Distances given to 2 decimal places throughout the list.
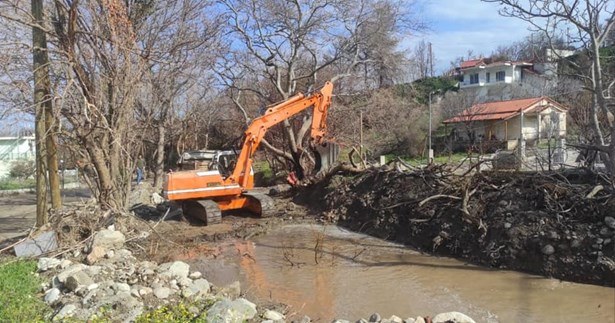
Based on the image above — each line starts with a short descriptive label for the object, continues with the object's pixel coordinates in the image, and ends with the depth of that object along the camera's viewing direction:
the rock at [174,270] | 7.45
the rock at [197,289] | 6.59
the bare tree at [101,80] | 10.45
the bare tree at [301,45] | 21.41
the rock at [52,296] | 6.46
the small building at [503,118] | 35.62
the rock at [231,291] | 7.03
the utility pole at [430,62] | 69.46
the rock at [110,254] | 8.87
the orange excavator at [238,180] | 13.49
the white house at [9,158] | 38.53
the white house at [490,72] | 56.53
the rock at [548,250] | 8.66
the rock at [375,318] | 6.16
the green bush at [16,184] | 32.80
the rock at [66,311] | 5.66
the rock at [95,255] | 8.62
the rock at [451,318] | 6.03
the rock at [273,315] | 5.97
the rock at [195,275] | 7.77
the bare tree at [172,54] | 17.35
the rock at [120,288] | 6.48
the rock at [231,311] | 5.38
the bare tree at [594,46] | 9.09
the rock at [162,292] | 6.52
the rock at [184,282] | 7.11
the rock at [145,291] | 6.50
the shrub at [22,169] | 35.25
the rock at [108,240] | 9.05
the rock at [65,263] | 8.07
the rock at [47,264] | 8.05
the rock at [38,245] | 9.04
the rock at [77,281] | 6.77
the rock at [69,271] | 7.11
